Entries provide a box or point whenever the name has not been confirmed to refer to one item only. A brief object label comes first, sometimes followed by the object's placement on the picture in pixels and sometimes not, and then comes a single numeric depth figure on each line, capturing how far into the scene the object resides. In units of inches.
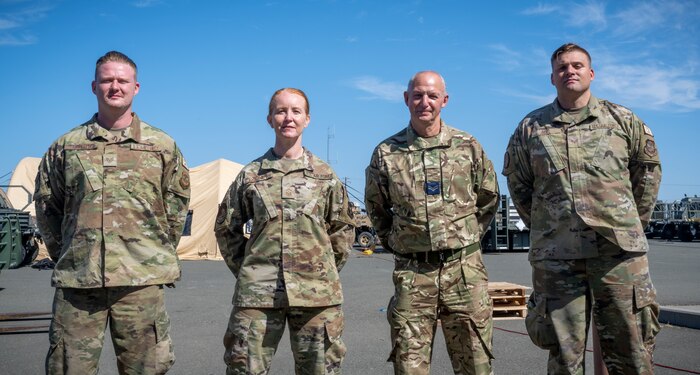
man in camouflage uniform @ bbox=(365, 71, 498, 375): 146.0
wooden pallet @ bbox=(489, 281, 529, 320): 320.5
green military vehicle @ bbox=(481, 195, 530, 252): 976.3
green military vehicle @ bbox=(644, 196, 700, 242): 1411.2
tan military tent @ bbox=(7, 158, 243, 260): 932.6
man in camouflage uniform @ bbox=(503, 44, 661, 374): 142.4
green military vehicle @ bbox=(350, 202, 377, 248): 1046.2
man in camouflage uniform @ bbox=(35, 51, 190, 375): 136.0
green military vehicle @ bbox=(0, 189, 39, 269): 436.1
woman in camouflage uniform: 142.9
